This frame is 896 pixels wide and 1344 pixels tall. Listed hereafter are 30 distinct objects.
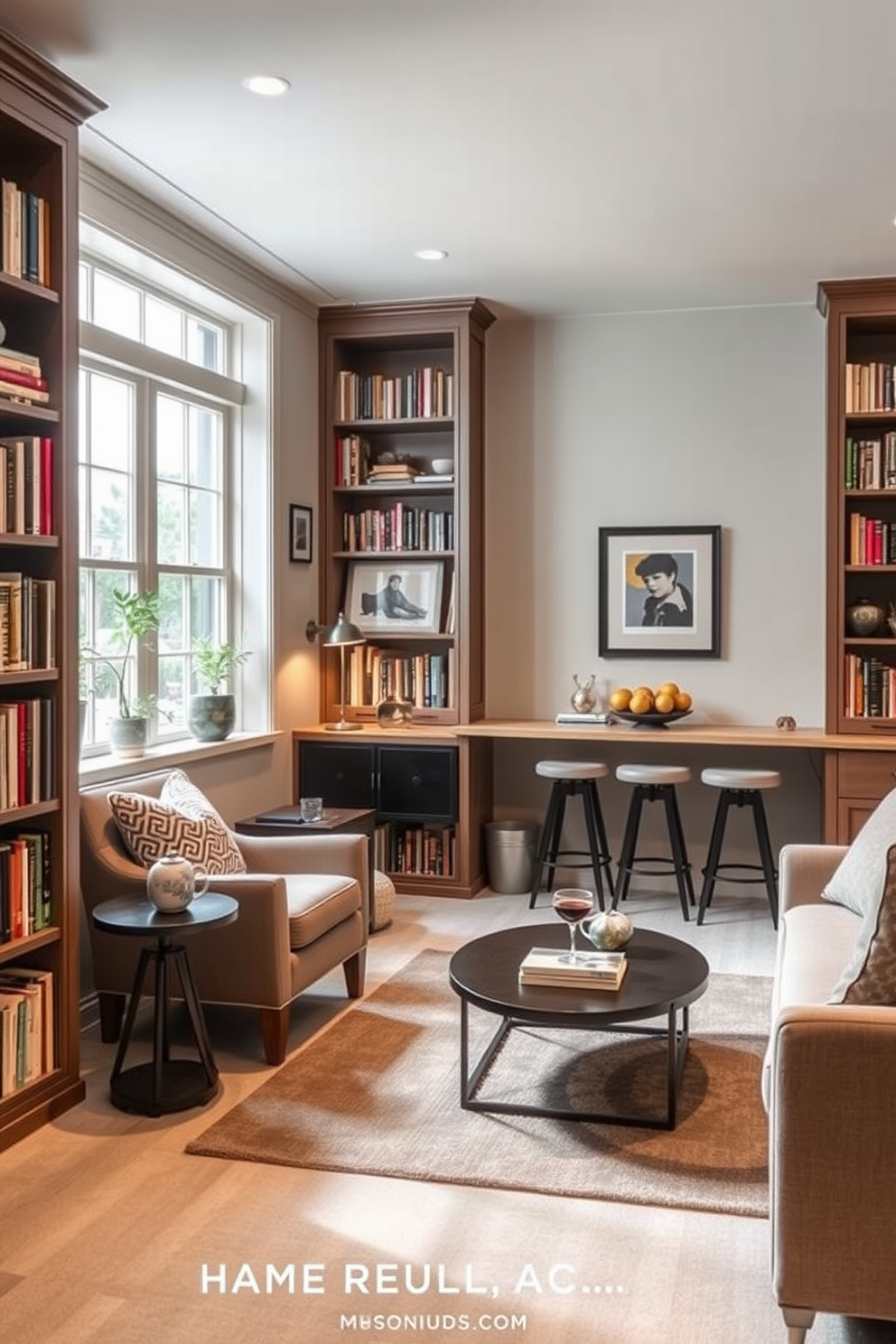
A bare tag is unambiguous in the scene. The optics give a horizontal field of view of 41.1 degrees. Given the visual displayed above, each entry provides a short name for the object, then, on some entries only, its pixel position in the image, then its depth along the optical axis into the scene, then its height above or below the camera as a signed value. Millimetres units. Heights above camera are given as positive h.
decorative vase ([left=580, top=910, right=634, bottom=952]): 3271 -793
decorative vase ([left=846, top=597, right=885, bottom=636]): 5250 +112
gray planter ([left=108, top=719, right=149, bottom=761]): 4215 -331
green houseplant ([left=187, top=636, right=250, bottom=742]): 4773 -236
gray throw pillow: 3139 -596
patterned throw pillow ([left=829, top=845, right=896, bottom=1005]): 2139 -578
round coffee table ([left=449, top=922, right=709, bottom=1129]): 2869 -874
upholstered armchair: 3457 -880
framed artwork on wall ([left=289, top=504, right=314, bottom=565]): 5543 +523
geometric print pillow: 3572 -568
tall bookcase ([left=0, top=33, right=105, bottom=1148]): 3006 +178
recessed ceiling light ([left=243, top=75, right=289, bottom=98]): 3283 +1550
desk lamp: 5512 +30
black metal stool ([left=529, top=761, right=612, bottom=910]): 5379 -778
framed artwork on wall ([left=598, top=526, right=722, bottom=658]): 5734 +249
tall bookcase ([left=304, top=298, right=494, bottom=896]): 5602 +382
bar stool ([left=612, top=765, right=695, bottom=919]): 5223 -746
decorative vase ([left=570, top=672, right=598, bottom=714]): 5738 -275
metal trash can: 5738 -1031
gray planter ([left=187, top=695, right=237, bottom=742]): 4766 -296
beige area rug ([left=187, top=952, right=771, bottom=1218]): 2766 -1220
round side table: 3090 -998
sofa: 1967 -859
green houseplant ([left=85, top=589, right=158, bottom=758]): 4215 -51
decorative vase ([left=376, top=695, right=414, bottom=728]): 5703 -332
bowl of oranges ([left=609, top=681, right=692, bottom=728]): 5457 -291
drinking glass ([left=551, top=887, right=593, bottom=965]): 3195 -706
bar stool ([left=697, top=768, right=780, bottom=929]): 5102 -719
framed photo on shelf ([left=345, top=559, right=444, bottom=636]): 5855 +233
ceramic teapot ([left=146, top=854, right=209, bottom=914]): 3164 -639
